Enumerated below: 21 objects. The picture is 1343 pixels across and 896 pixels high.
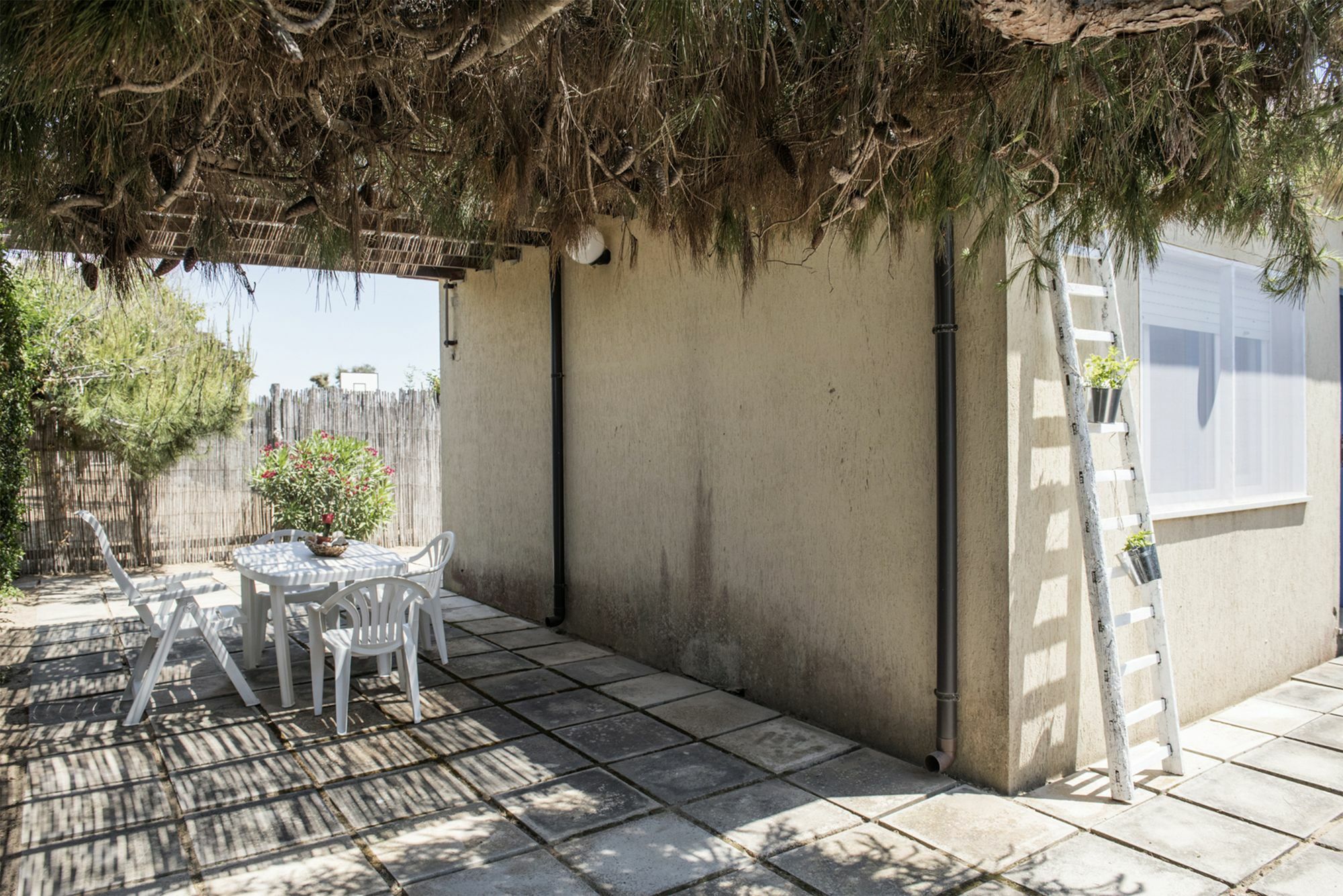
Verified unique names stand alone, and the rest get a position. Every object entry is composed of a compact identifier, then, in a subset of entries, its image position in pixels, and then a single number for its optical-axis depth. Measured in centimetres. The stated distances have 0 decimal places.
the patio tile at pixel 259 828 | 302
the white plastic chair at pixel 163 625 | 442
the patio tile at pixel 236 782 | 344
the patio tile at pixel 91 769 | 357
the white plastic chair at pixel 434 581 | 535
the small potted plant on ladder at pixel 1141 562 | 361
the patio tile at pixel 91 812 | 315
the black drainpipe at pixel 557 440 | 639
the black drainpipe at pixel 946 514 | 362
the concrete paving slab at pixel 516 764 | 365
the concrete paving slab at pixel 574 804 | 324
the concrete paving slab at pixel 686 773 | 353
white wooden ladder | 346
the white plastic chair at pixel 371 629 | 435
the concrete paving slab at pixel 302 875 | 275
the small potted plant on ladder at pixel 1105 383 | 364
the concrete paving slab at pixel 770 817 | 311
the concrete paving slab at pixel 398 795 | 334
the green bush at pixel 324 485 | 941
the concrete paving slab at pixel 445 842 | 292
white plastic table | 469
